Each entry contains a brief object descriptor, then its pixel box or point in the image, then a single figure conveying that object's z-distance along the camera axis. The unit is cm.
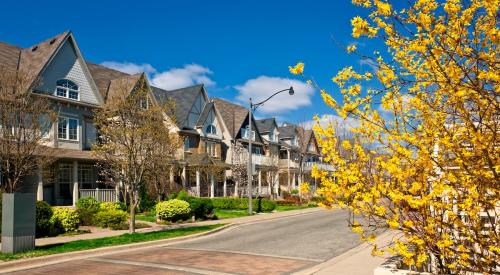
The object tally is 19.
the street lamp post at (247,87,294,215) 2902
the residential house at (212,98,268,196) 4503
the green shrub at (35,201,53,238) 1812
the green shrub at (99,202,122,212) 2323
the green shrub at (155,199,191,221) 2362
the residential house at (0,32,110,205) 2762
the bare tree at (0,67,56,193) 1847
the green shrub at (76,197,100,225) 2206
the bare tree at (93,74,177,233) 1814
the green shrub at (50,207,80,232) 1894
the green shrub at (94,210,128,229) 2142
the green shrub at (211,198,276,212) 3468
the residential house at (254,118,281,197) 4798
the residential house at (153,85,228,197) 3959
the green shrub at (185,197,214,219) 2525
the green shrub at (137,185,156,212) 2946
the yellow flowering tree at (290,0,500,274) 421
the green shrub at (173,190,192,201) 2637
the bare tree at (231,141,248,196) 4250
